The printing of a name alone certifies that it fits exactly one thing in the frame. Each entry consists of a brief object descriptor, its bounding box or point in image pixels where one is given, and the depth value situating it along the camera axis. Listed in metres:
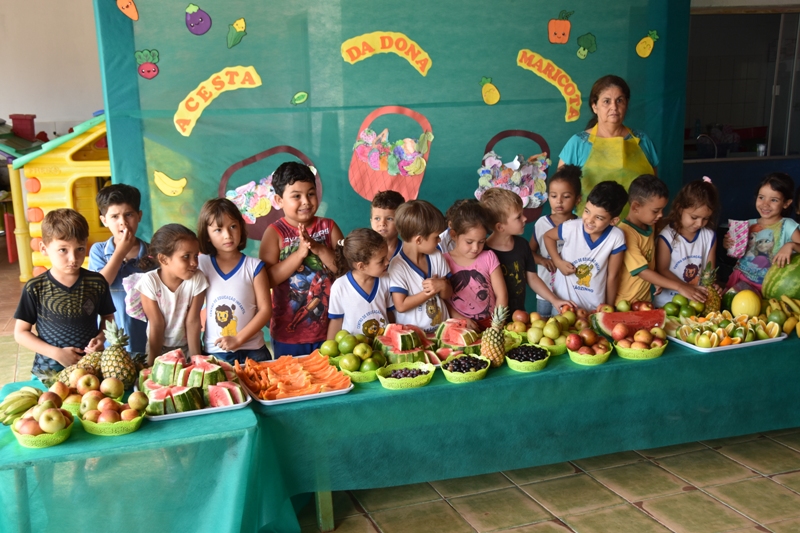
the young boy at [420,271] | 3.66
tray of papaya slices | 2.89
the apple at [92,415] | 2.57
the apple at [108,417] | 2.54
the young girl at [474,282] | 3.88
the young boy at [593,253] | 3.95
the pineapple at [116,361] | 2.89
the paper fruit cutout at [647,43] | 6.27
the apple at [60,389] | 2.74
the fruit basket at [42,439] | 2.43
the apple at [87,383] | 2.80
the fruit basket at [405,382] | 2.99
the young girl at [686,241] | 4.29
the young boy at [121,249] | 3.82
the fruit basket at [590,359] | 3.25
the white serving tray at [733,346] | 3.42
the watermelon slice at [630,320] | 3.54
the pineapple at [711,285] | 4.01
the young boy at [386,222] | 4.06
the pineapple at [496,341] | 3.23
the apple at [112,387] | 2.79
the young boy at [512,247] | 3.96
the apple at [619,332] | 3.43
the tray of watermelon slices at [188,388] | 2.70
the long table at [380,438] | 2.49
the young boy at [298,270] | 3.77
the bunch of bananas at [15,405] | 2.62
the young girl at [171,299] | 3.32
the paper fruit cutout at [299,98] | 5.66
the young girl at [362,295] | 3.54
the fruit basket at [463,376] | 3.05
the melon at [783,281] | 4.13
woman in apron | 4.87
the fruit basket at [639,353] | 3.31
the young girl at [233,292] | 3.51
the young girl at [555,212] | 4.47
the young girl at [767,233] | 4.48
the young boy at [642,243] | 4.14
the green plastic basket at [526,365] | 3.17
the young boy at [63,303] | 3.20
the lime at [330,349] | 3.32
